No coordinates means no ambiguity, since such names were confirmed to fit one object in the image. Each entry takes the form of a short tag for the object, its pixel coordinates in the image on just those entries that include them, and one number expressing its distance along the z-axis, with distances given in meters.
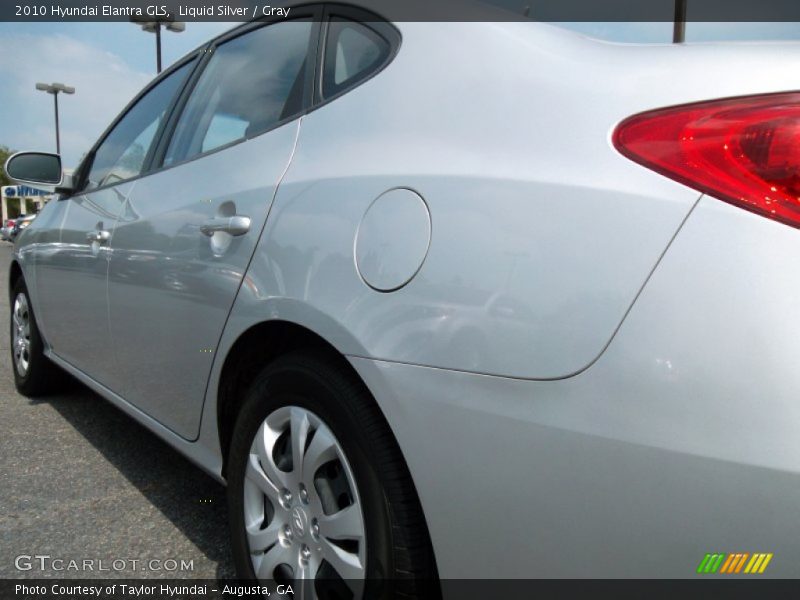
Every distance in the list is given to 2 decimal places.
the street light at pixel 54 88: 24.51
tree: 54.50
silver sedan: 0.96
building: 54.14
